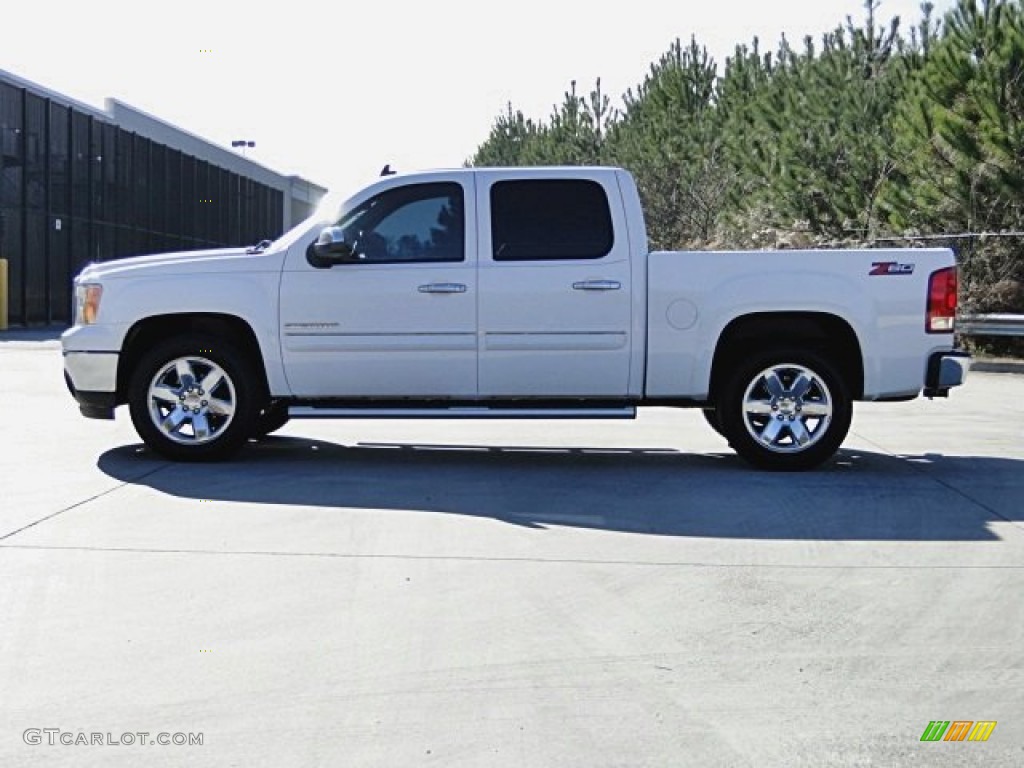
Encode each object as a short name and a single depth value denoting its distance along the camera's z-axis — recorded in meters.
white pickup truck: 9.34
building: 36.75
